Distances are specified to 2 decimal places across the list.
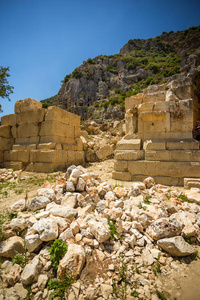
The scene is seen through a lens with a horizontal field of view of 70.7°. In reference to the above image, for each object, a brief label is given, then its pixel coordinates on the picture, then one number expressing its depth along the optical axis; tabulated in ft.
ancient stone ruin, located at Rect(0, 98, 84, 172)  19.02
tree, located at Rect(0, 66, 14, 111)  17.24
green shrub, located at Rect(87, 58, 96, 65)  193.06
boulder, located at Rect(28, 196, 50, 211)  9.33
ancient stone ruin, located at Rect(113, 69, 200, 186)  14.21
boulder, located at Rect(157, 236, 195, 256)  6.34
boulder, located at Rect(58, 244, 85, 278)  5.59
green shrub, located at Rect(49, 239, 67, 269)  5.95
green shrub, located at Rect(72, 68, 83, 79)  174.70
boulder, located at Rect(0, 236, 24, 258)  6.31
